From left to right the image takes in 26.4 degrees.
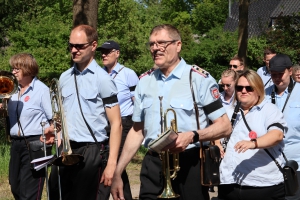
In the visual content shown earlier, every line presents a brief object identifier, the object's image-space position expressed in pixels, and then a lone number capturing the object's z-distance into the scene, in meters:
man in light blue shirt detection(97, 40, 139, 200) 8.52
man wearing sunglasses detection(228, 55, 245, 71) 9.99
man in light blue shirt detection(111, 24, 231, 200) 4.68
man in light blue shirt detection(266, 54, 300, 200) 6.60
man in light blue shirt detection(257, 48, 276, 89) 9.55
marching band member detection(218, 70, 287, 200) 5.13
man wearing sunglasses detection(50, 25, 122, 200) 5.39
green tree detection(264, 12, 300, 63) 24.84
